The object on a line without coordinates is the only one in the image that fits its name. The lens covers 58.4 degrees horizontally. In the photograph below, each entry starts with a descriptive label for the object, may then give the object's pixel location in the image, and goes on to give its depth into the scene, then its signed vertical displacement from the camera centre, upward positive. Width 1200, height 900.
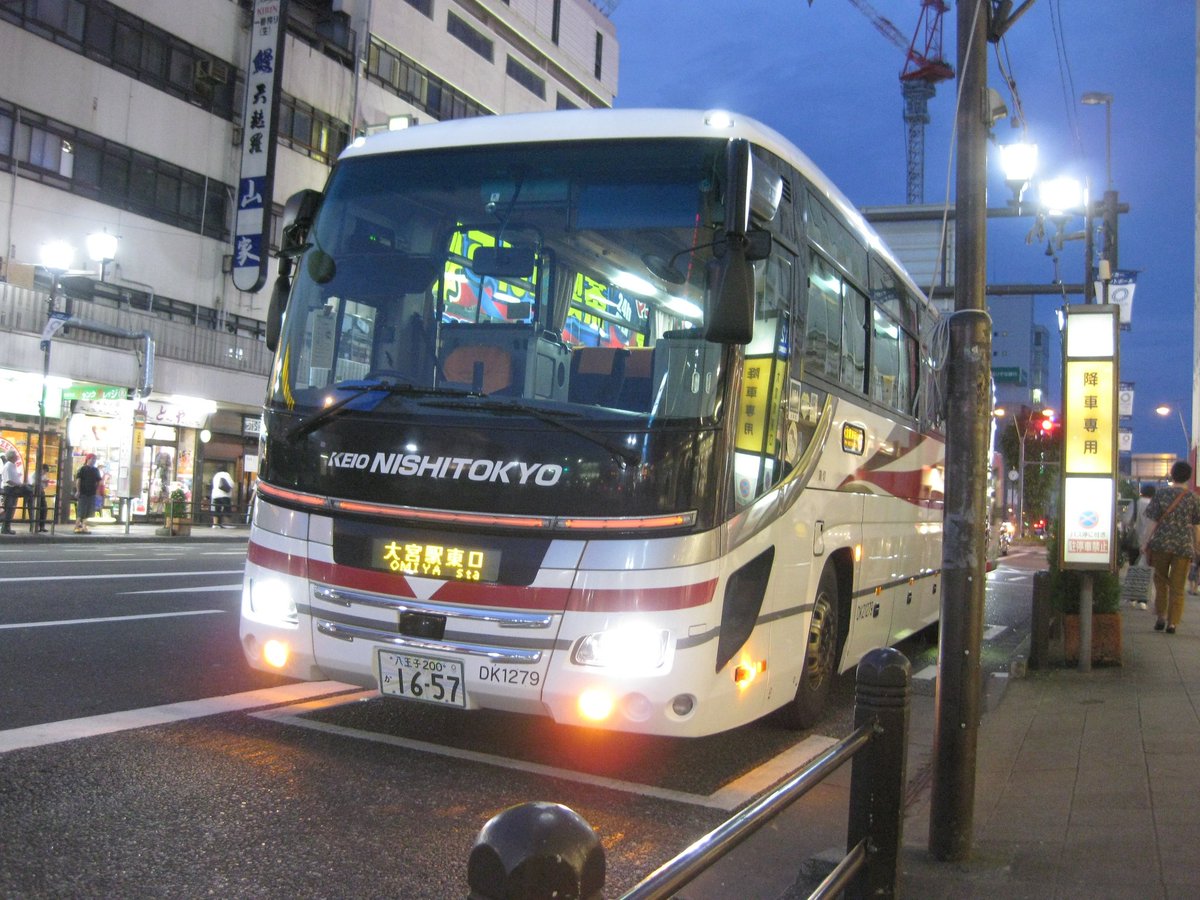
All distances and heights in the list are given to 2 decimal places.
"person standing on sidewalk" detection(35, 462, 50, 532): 23.58 -0.42
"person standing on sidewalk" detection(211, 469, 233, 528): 31.23 -0.37
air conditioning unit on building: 31.05 +11.96
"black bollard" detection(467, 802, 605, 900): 1.69 -0.58
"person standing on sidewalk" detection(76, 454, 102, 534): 24.45 -0.34
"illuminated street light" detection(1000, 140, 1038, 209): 17.67 +6.03
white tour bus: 5.18 +0.38
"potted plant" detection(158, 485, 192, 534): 26.19 -0.84
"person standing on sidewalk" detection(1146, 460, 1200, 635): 11.93 +0.04
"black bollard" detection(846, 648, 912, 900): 3.54 -0.85
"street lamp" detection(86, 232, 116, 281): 27.31 +5.83
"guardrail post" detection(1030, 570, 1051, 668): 9.90 -0.93
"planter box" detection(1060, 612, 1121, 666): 9.91 -1.02
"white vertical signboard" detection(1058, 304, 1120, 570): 9.61 +0.81
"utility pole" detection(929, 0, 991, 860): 4.48 +0.16
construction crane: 106.81 +44.93
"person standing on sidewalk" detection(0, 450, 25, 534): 23.06 -0.32
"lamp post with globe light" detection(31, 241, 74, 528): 23.66 +4.58
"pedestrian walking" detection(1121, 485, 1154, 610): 15.09 -0.70
